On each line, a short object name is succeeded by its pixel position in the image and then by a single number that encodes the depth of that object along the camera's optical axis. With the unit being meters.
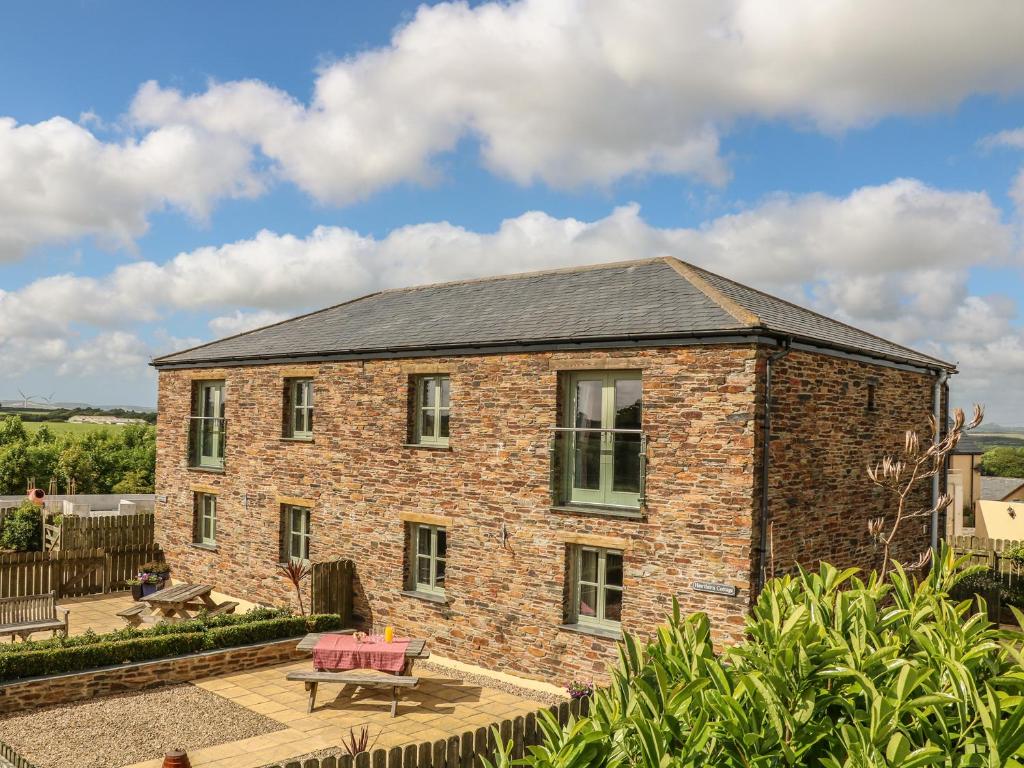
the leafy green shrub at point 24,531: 23.03
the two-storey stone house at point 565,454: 11.35
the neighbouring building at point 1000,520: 28.14
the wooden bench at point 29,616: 13.74
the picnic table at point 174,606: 15.66
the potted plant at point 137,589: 18.39
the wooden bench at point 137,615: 15.44
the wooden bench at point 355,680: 11.49
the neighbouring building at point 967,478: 33.91
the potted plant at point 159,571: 18.88
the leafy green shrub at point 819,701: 4.05
